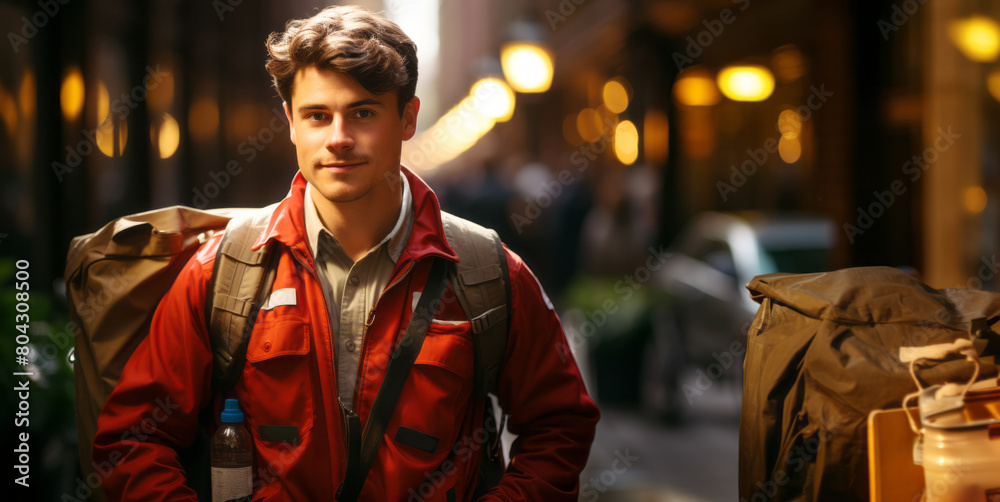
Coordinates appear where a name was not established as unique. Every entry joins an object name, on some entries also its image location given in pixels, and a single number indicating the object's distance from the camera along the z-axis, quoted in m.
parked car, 7.99
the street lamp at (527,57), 10.12
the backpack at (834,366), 2.26
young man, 2.42
